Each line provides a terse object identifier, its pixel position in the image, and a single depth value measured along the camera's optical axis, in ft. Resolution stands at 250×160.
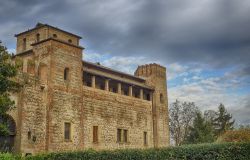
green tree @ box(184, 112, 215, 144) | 148.97
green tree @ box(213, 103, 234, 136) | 189.60
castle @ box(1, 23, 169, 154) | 88.22
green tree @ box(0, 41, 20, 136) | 62.95
